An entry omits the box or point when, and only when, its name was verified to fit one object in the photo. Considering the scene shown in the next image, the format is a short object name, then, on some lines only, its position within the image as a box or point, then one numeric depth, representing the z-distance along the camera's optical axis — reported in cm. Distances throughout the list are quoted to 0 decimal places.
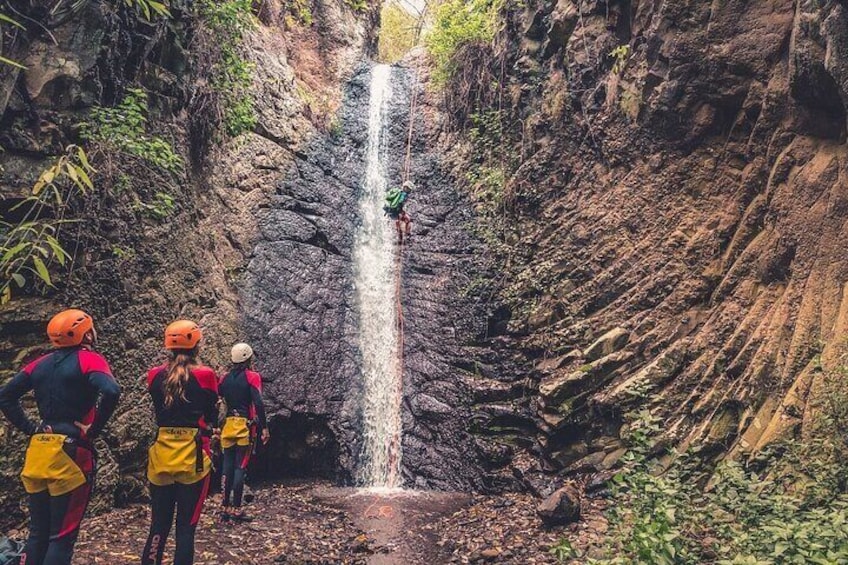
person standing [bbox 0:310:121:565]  326
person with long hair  368
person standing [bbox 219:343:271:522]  544
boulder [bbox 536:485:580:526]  543
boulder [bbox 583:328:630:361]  660
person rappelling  1004
